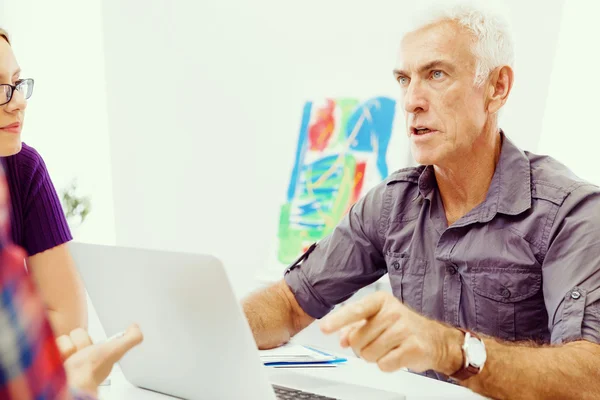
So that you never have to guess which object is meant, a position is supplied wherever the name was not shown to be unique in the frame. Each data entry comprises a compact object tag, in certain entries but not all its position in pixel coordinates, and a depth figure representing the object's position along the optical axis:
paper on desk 1.44
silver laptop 0.96
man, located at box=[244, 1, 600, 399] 1.39
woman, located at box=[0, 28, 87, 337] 1.63
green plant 3.05
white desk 1.21
